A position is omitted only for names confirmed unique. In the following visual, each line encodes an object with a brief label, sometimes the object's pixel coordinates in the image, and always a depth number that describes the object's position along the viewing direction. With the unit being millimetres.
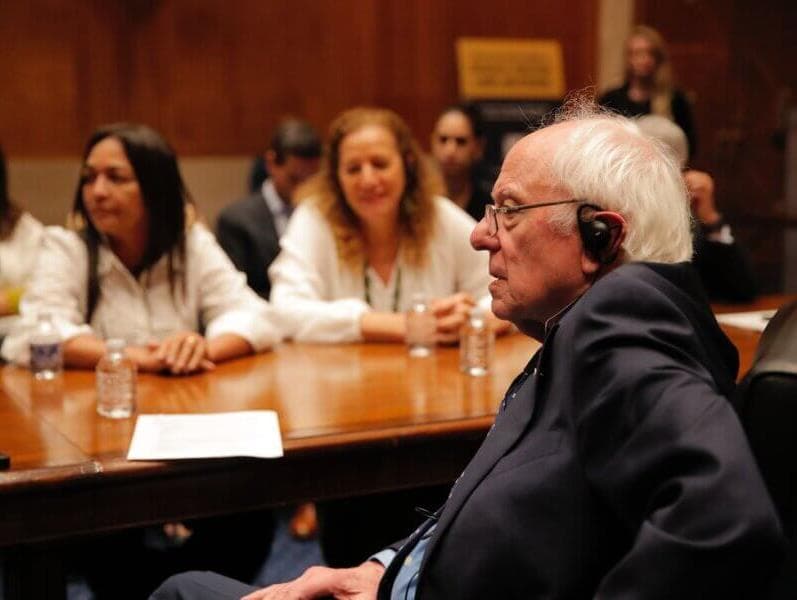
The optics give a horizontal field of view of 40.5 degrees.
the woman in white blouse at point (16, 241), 3604
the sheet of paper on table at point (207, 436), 1814
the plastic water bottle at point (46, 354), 2430
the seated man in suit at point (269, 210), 3971
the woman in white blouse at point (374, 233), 3074
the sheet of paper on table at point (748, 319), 2910
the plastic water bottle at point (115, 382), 2096
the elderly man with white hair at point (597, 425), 984
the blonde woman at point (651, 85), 5727
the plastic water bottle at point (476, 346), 2461
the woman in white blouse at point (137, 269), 2678
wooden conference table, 1724
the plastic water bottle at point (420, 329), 2652
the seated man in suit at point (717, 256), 3221
